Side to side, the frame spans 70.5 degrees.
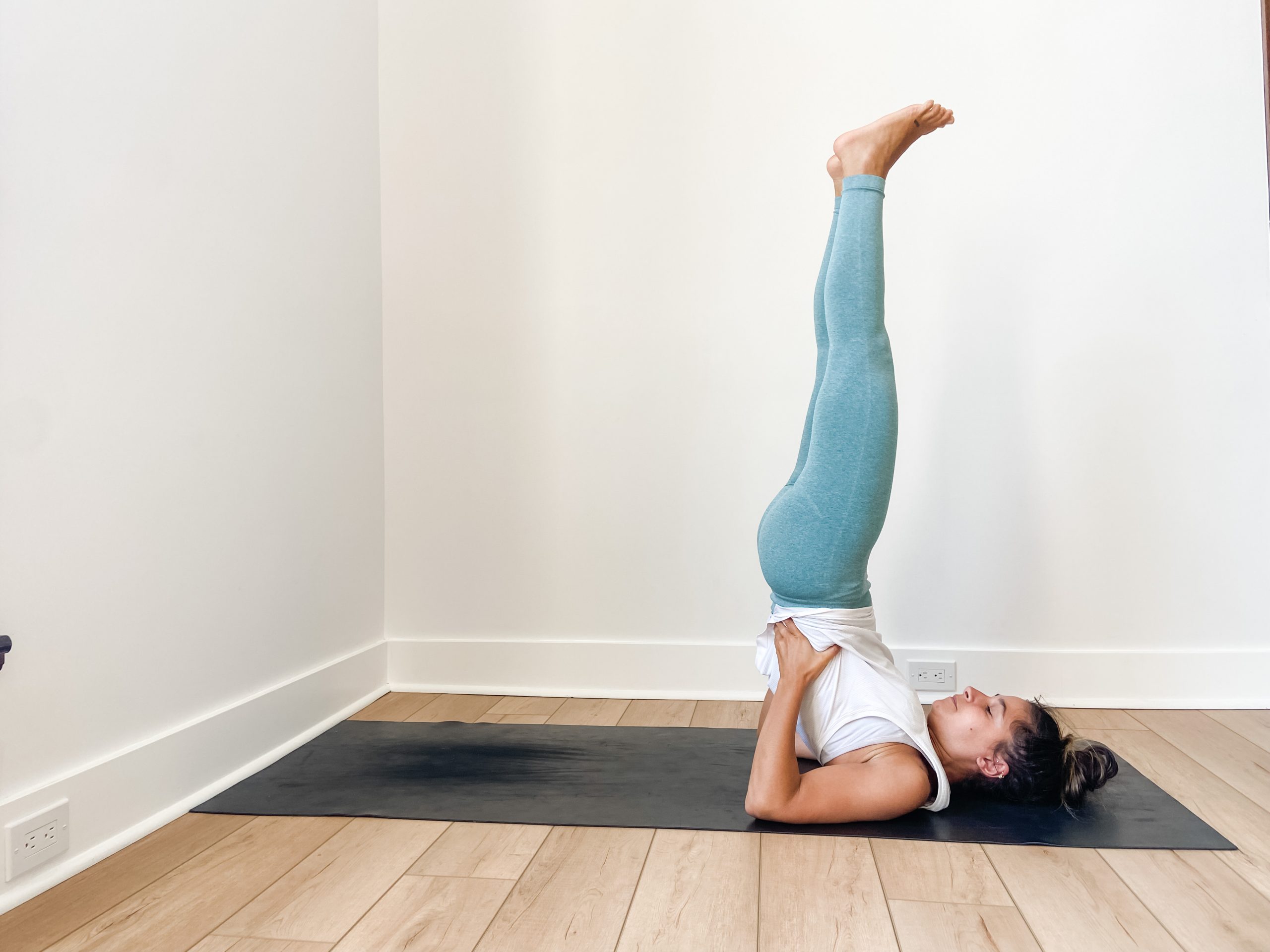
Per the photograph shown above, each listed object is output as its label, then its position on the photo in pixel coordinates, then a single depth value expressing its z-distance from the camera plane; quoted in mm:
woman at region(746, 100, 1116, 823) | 1721
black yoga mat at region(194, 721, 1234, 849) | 1688
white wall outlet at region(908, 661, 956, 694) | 2572
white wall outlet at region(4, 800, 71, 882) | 1412
